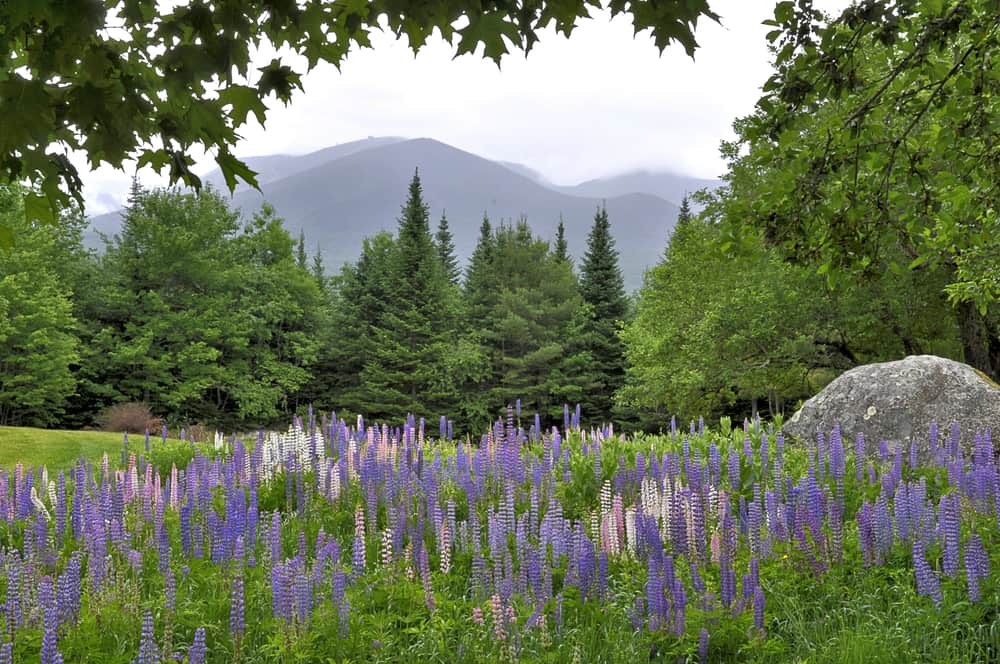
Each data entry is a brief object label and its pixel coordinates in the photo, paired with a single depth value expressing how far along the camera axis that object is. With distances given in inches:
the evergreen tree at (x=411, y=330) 1627.7
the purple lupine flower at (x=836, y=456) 294.4
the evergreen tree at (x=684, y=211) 2020.7
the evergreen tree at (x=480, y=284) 1902.1
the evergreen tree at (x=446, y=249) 2253.9
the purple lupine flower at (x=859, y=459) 305.7
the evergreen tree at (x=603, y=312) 1786.4
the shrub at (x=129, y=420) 1181.2
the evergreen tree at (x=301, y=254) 2305.9
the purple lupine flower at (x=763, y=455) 307.2
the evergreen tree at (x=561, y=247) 2137.6
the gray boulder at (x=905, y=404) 435.8
